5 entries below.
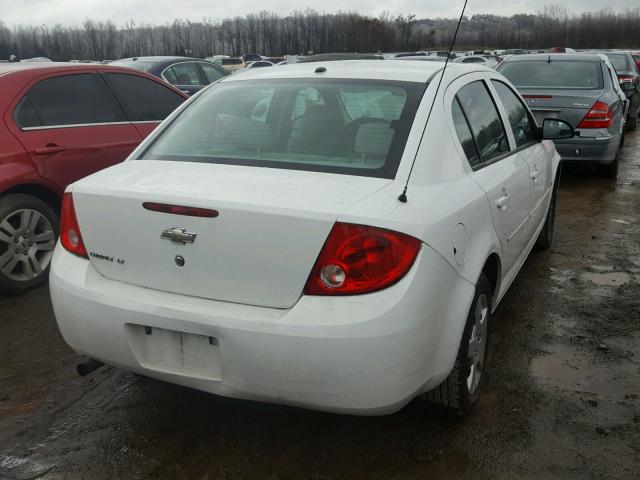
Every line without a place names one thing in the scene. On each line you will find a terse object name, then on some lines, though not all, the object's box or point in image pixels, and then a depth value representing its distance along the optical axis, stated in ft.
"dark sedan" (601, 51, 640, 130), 43.84
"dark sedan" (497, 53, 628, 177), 24.86
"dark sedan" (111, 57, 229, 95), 34.96
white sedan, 7.20
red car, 14.44
